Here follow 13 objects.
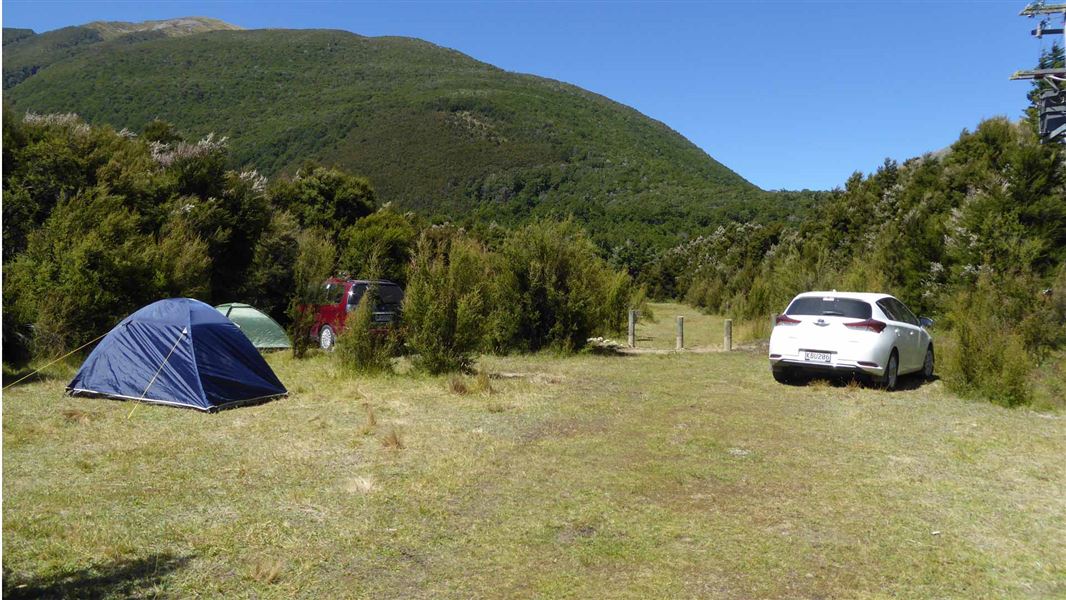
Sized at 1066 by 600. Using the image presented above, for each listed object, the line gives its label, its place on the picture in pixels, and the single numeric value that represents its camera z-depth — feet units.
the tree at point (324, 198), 104.63
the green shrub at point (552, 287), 54.90
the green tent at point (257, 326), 52.80
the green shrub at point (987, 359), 33.65
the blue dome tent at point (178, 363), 32.19
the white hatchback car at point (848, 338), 37.83
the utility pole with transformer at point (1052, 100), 62.18
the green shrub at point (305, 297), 48.55
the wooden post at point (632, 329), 63.47
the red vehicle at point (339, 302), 53.21
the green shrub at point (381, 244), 88.28
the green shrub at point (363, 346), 41.22
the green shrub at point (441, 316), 41.81
